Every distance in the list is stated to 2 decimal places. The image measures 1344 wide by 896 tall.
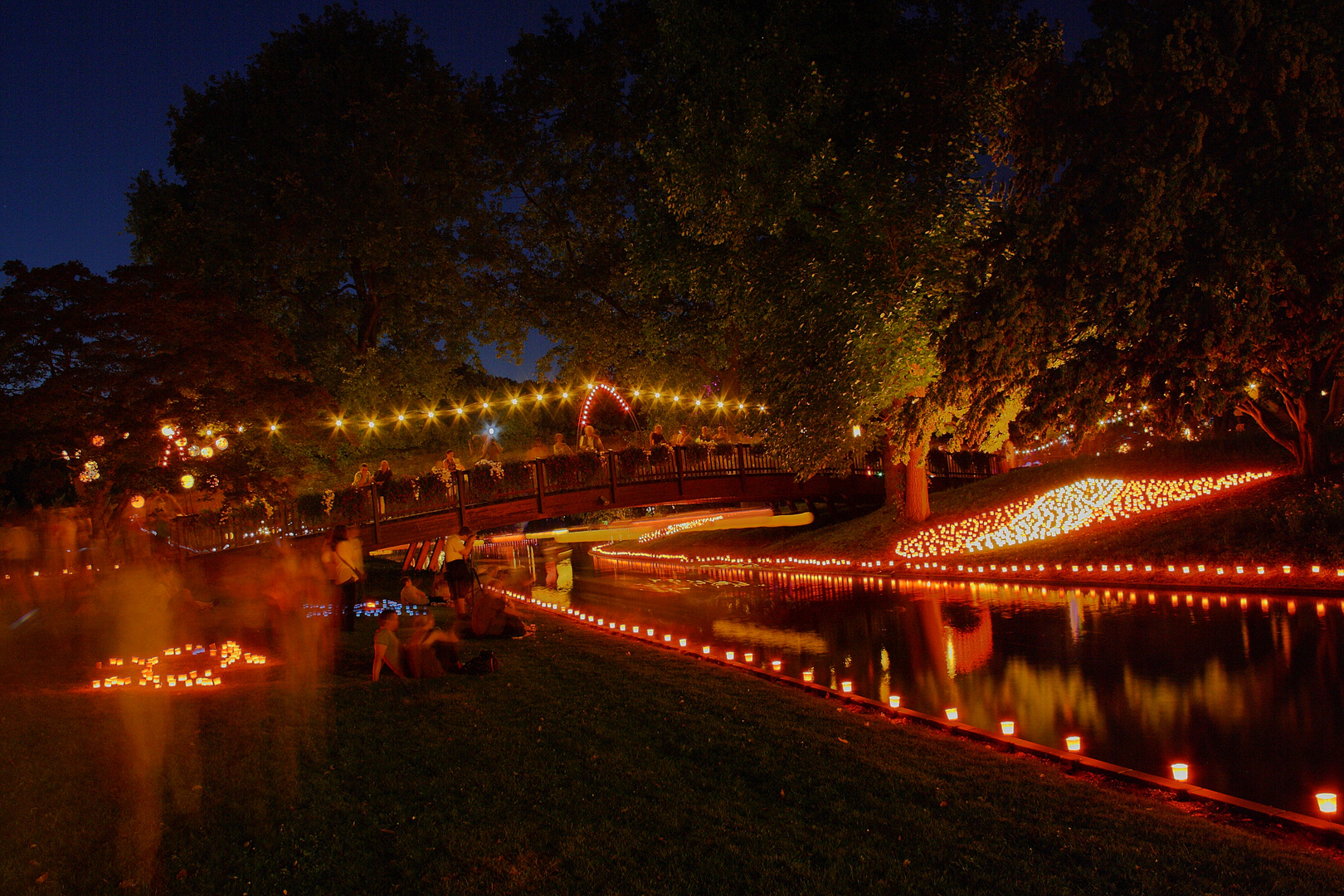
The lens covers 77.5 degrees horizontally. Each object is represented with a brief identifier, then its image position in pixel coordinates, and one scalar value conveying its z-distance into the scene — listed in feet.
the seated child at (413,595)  48.11
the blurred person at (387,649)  30.73
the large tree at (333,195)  86.69
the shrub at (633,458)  83.30
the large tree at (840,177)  57.06
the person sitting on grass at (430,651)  31.19
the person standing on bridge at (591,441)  86.58
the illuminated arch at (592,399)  90.02
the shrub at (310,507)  73.00
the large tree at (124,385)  43.42
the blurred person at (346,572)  45.57
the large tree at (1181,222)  39.29
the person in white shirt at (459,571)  51.49
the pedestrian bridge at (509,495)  72.38
